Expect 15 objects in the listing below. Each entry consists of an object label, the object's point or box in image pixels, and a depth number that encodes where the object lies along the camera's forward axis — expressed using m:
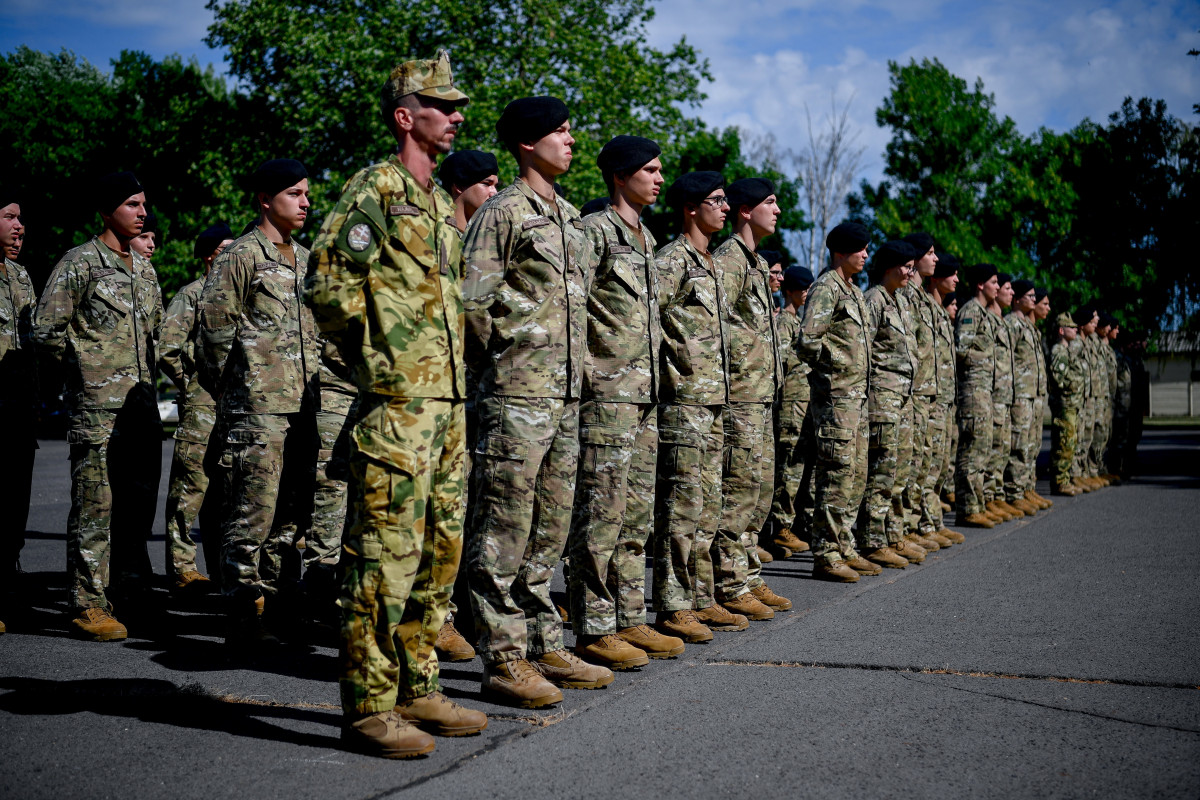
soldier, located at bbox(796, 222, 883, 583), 7.62
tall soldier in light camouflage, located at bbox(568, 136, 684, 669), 5.00
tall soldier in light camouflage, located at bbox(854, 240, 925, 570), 8.15
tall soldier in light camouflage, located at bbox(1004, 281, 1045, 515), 11.55
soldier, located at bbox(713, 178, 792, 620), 6.23
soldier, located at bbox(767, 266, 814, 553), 9.52
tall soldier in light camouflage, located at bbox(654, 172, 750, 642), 5.66
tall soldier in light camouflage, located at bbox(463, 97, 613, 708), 4.38
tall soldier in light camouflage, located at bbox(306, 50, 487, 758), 3.65
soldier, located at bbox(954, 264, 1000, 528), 10.49
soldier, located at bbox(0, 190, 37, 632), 6.12
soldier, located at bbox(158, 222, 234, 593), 7.07
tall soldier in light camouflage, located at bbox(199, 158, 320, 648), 5.54
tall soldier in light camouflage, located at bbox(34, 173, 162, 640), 5.76
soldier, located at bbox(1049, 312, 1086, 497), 13.12
